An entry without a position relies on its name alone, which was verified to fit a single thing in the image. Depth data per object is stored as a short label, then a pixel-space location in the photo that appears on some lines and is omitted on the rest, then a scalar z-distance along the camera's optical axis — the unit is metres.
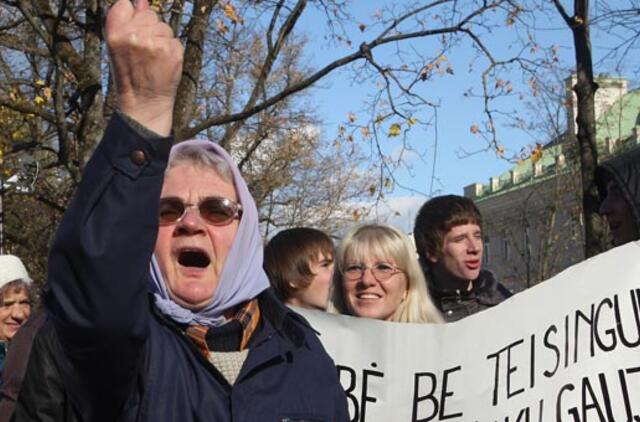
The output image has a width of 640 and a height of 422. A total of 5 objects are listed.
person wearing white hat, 5.27
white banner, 3.54
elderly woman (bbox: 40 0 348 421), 1.52
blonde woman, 3.91
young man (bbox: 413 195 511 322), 4.54
